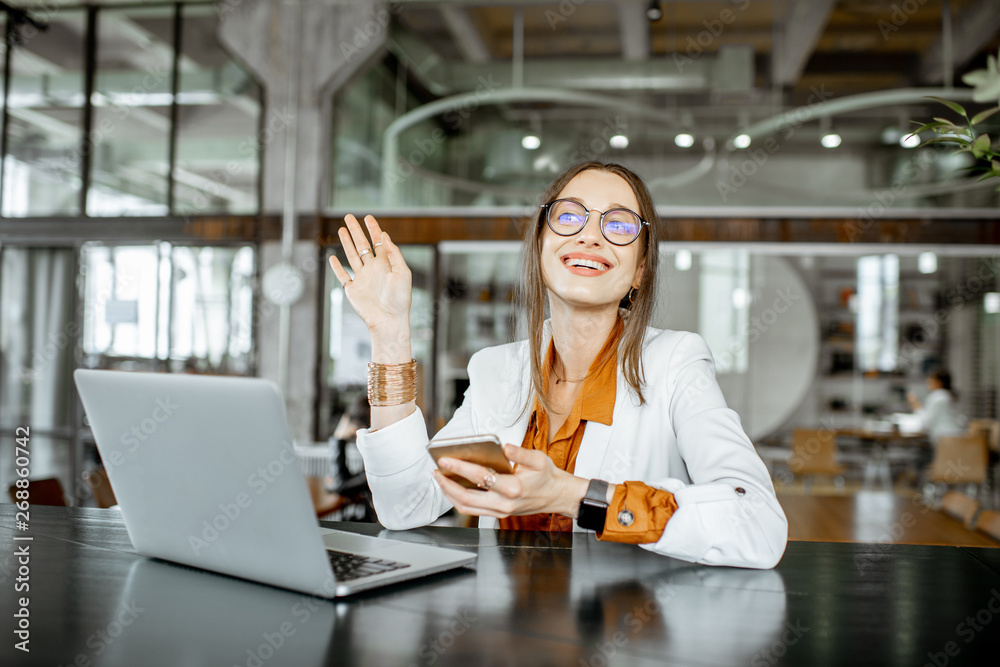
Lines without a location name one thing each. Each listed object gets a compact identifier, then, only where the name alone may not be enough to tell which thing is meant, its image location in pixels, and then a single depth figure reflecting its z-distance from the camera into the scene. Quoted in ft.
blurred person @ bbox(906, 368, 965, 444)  26.68
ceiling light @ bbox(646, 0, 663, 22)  20.17
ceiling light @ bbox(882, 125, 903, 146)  22.35
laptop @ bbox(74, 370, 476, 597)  3.29
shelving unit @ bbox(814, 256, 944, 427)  34.65
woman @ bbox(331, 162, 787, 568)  4.25
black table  2.78
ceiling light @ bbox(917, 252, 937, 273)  34.32
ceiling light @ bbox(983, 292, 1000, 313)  34.32
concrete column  22.76
